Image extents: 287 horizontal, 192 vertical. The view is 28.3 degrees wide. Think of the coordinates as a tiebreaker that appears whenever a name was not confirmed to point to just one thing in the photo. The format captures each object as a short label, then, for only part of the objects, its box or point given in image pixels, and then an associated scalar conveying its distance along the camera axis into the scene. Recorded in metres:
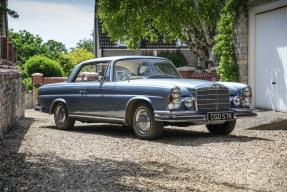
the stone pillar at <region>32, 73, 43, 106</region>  28.31
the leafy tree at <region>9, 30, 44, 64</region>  70.31
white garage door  14.56
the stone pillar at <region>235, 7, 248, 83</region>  16.36
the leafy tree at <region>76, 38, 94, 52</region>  113.56
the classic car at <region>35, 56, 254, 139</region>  10.04
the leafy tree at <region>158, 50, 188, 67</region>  41.19
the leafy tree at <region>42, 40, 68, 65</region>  66.62
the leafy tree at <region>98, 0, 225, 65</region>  25.86
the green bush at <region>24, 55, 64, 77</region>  35.94
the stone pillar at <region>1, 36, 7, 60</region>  16.16
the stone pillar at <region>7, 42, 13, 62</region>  16.84
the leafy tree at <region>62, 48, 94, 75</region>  71.84
